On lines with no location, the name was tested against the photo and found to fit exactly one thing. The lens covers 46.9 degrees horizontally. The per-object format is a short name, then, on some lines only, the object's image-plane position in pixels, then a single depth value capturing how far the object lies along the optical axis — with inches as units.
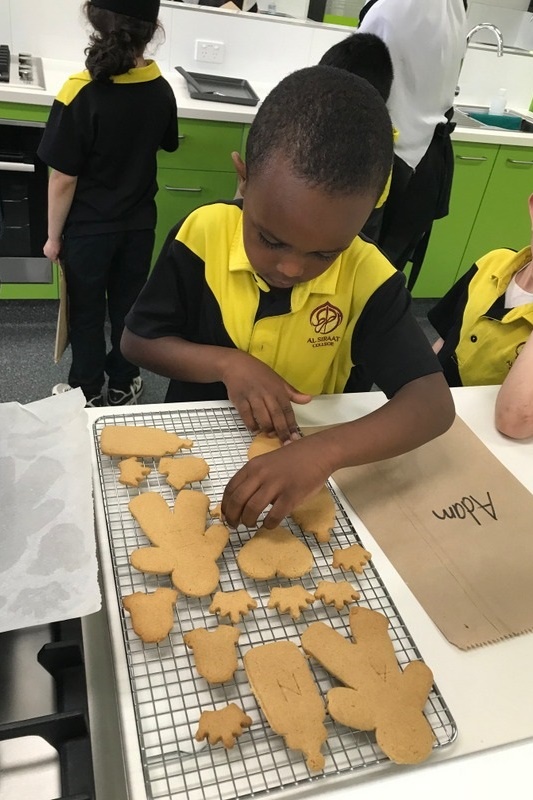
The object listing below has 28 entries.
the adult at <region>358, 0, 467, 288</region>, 64.4
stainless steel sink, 113.3
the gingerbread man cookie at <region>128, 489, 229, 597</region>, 23.8
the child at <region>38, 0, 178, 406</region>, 58.4
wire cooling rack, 18.6
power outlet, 95.7
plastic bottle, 114.0
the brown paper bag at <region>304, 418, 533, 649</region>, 26.0
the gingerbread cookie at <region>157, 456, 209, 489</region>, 28.2
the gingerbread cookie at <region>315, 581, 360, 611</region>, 24.0
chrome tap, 100.0
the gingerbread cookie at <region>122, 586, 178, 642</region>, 21.6
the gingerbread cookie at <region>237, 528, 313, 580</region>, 24.7
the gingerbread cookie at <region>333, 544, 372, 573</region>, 25.5
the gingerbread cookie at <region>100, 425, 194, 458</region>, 28.9
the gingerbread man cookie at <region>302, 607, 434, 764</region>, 20.1
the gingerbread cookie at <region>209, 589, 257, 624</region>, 22.9
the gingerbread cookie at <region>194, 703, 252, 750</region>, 18.9
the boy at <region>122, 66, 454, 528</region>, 26.4
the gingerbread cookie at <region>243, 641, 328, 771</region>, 19.4
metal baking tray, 84.6
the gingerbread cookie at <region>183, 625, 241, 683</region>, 20.8
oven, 76.8
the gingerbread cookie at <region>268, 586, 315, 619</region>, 23.5
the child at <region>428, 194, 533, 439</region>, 47.1
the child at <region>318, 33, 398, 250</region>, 59.8
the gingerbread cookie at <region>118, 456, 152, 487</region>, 27.5
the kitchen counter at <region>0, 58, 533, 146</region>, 73.4
